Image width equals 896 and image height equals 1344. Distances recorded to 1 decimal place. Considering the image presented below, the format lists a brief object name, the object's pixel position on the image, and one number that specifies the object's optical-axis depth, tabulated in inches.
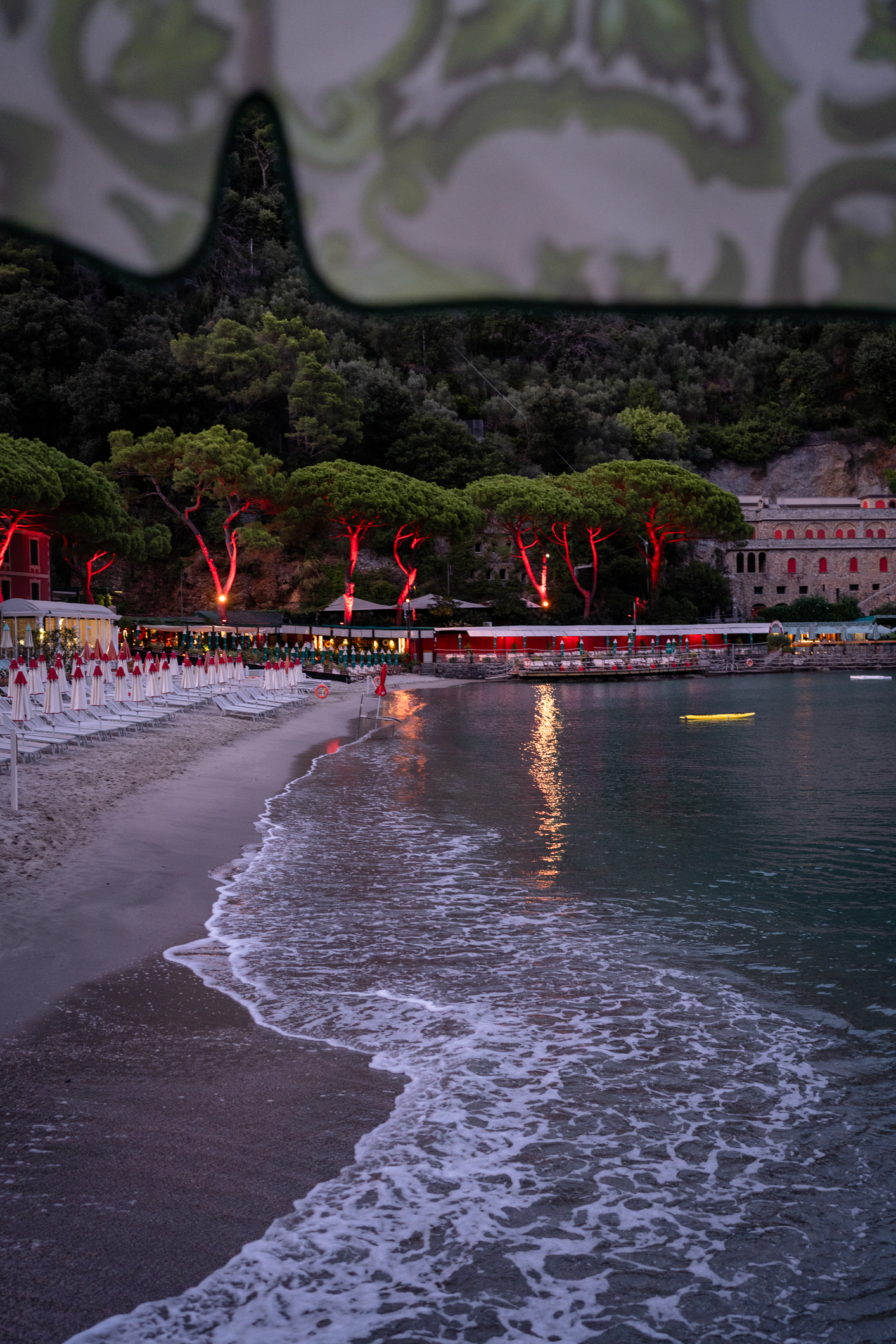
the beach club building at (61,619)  1429.6
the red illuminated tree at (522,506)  2615.7
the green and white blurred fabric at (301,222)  80.8
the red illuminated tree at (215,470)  2330.2
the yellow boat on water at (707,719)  1326.3
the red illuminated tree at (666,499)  2775.6
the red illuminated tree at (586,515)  2679.6
